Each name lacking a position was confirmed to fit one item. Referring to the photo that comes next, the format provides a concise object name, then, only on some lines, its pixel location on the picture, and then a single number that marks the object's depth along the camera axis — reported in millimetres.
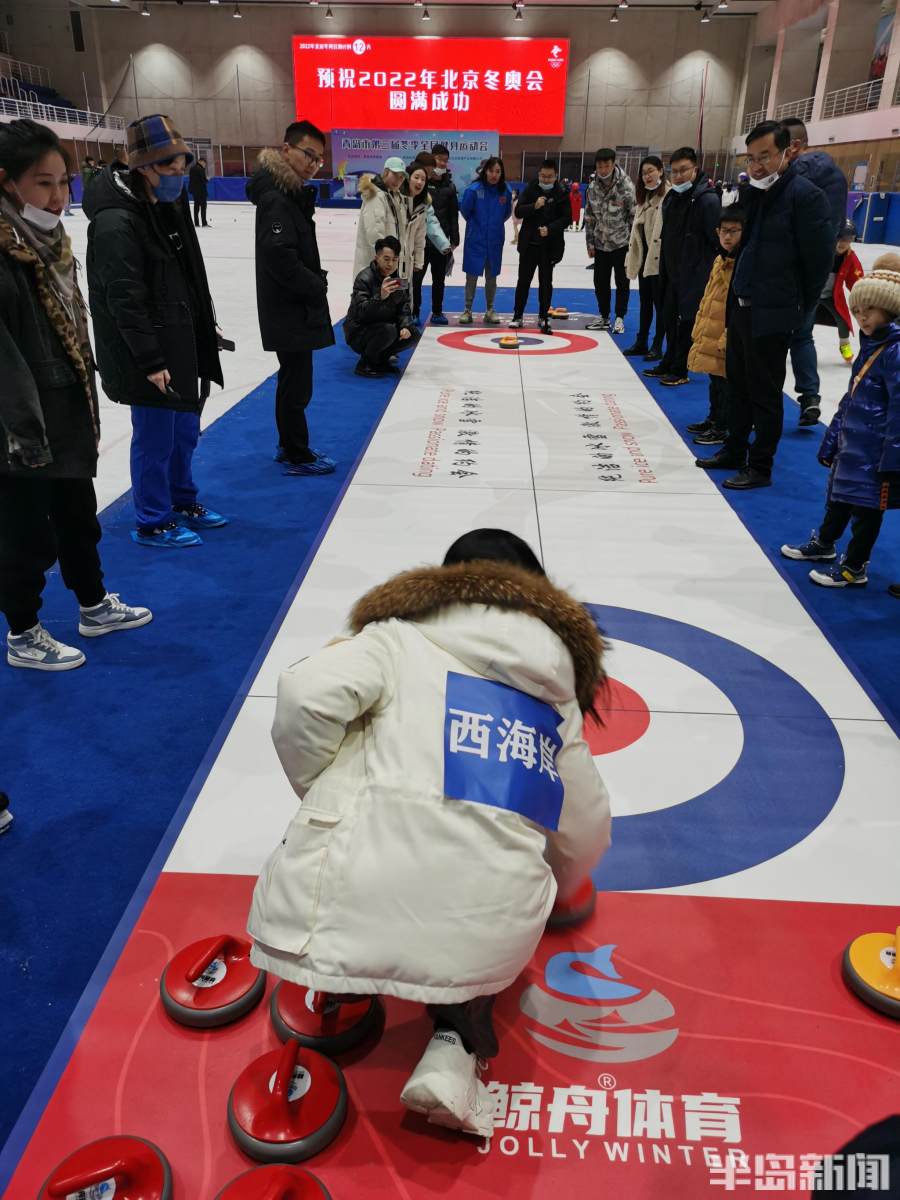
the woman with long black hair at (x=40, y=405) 2193
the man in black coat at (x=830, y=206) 4672
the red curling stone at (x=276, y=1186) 1233
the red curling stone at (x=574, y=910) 1808
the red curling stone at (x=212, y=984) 1576
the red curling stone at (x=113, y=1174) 1246
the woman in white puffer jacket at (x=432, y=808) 1270
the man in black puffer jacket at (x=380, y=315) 6324
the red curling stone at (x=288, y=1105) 1353
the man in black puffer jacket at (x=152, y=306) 2926
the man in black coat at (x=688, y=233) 5480
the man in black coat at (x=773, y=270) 3799
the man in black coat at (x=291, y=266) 3801
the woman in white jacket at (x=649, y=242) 6617
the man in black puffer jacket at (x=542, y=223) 7785
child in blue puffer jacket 2945
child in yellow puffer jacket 4633
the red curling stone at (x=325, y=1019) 1523
